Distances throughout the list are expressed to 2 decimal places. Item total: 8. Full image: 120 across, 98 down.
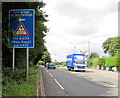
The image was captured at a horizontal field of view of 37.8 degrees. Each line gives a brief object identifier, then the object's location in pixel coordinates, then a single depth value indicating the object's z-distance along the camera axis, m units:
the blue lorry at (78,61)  32.72
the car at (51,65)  48.19
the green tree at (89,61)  59.27
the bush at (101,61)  46.91
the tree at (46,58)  113.72
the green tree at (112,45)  64.06
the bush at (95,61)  50.96
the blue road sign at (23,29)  9.37
